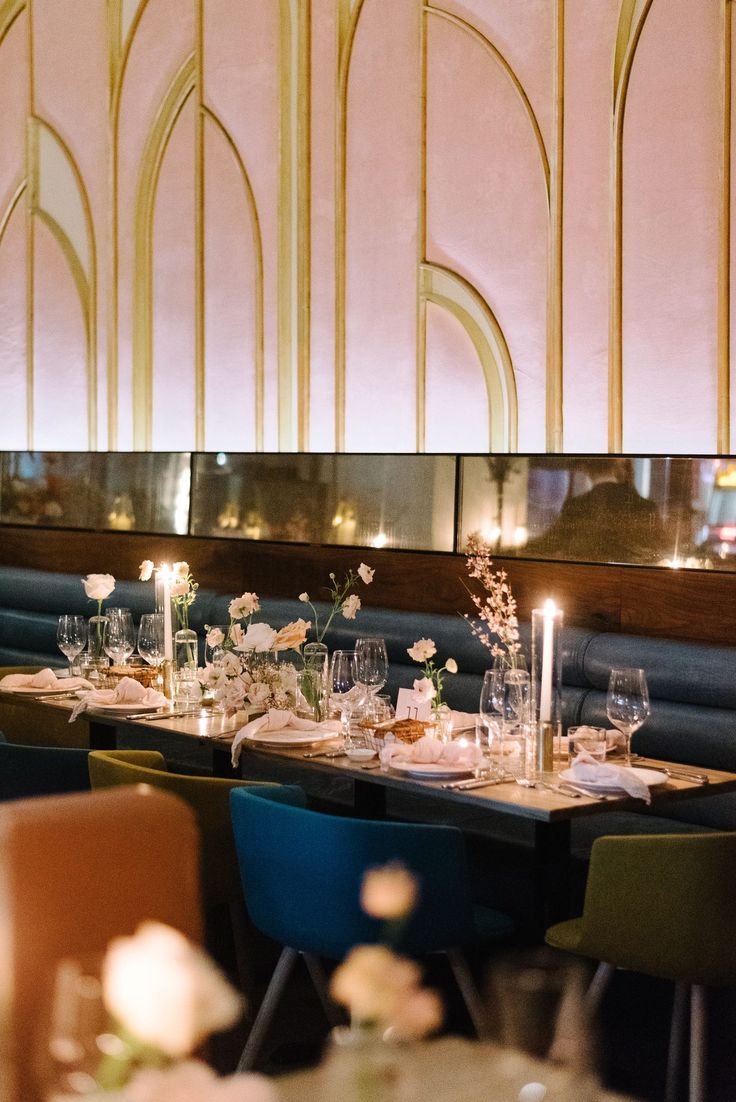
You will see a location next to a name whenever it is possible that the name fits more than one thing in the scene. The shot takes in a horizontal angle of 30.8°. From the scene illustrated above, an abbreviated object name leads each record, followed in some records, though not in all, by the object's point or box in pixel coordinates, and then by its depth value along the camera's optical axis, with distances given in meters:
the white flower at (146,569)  4.18
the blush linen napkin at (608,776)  2.83
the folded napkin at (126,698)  3.88
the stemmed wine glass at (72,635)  4.26
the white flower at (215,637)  3.79
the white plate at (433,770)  2.97
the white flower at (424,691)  3.45
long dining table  2.79
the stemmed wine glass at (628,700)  3.04
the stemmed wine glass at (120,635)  4.23
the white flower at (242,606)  3.76
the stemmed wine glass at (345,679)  3.44
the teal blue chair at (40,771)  3.50
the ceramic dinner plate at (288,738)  3.37
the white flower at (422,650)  3.42
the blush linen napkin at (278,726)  3.42
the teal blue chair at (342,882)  2.62
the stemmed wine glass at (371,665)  3.46
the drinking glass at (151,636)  4.05
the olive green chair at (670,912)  2.52
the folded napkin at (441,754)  3.04
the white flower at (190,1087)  0.94
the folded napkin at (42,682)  4.17
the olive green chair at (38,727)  4.29
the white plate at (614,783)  2.84
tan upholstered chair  1.55
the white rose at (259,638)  3.62
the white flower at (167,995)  1.00
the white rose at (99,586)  4.22
